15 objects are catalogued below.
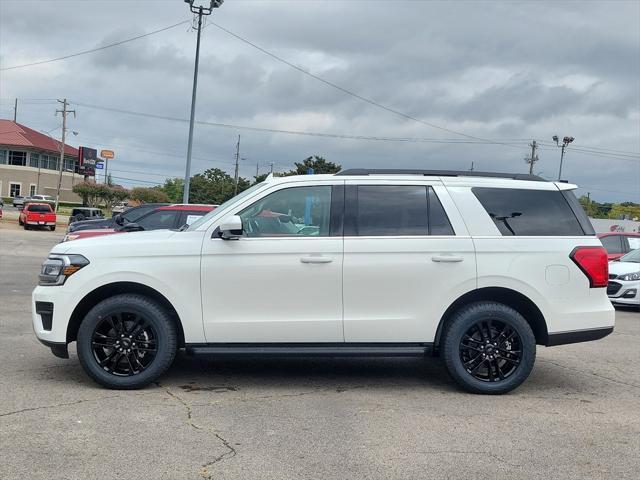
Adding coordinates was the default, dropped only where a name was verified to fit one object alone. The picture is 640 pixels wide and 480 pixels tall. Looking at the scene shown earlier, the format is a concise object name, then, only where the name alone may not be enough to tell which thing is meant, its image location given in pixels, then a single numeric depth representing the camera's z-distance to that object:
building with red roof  84.81
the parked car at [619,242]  15.87
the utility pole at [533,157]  69.09
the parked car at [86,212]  44.00
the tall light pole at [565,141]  67.62
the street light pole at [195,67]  29.03
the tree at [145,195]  83.84
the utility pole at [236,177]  86.75
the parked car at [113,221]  16.12
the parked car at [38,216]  39.94
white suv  5.67
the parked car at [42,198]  70.17
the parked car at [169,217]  13.96
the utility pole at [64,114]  70.56
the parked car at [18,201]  73.56
